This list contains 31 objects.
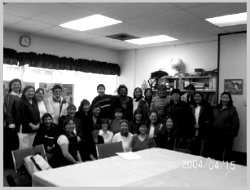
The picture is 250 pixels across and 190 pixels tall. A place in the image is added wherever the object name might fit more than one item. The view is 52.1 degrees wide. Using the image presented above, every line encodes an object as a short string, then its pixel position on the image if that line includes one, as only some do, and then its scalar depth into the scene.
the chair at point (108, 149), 2.71
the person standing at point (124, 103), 4.39
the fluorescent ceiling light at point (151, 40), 5.20
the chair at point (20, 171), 2.40
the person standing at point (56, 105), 4.14
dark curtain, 4.76
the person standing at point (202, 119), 4.12
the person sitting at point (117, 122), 3.94
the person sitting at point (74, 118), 3.83
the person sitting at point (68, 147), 3.18
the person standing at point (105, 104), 4.39
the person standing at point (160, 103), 4.16
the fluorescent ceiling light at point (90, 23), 3.94
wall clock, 4.94
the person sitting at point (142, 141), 3.41
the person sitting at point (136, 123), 3.93
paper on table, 2.50
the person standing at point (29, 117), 3.59
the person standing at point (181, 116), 3.99
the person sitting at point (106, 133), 3.69
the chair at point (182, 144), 3.59
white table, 1.86
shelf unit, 5.12
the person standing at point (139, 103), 4.31
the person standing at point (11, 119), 3.32
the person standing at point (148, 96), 4.58
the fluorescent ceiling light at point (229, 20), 3.72
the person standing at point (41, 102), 3.96
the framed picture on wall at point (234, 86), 4.68
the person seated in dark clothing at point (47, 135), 3.30
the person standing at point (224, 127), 4.16
